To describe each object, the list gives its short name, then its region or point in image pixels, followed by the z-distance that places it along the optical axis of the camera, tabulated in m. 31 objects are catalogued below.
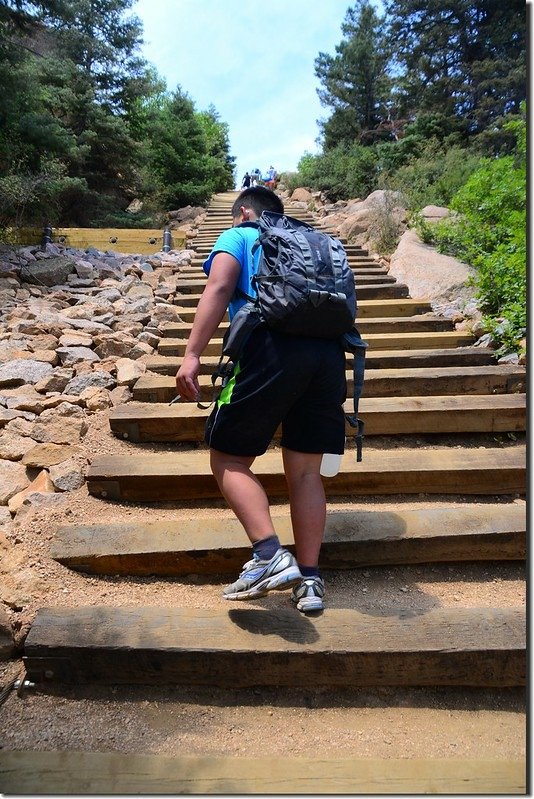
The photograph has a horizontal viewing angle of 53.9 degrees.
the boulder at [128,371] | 3.81
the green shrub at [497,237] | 4.22
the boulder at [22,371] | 3.80
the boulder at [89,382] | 3.71
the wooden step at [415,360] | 4.00
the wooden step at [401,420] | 3.26
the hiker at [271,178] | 16.09
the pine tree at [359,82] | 19.53
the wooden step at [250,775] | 1.56
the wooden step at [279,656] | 1.89
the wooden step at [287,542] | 2.36
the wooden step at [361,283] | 6.05
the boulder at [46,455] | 2.96
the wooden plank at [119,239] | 9.84
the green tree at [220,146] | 20.91
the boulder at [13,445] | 3.04
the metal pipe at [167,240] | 8.99
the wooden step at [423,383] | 3.60
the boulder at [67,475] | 2.80
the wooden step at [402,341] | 4.41
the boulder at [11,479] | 2.79
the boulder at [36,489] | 2.69
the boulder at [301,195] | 15.79
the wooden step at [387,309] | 5.25
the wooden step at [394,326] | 4.82
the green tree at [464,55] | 15.45
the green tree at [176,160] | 15.46
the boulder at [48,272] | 6.71
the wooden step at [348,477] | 2.79
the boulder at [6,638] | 2.01
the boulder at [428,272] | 5.43
